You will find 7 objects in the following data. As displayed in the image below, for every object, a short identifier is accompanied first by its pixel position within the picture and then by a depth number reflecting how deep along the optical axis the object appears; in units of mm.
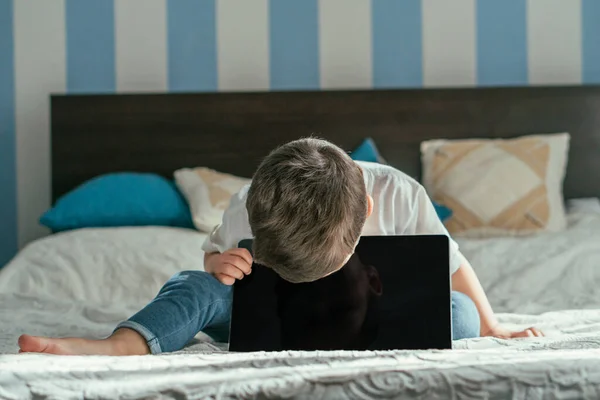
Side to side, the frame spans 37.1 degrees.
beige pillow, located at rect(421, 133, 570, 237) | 2787
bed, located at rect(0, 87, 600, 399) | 990
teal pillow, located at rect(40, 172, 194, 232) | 2807
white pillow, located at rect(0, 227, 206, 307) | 2393
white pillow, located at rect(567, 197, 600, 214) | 2895
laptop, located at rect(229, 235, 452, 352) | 1364
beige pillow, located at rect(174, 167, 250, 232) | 2717
